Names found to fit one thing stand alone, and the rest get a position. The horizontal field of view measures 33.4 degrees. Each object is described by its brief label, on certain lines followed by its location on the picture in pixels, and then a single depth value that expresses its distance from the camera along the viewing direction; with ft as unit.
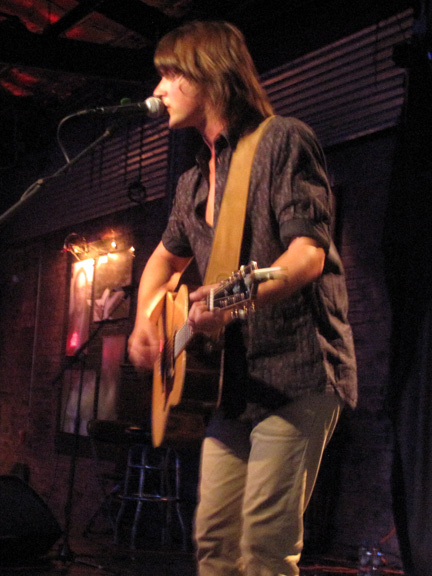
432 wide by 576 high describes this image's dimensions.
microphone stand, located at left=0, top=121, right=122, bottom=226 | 9.00
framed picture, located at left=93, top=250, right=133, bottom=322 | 27.35
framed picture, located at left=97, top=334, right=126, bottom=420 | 26.76
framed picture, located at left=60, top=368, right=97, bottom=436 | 28.27
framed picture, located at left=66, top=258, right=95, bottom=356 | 29.55
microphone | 8.79
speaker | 16.34
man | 5.96
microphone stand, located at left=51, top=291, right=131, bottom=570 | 18.13
